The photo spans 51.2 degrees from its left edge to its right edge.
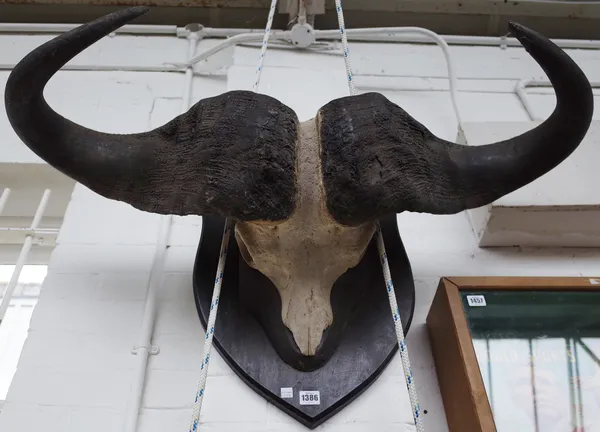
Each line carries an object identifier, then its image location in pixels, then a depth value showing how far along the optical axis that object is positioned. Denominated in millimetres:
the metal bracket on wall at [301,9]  2119
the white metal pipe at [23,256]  1576
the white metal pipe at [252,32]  2279
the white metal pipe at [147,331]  1264
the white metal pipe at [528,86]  2016
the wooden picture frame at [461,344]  1172
